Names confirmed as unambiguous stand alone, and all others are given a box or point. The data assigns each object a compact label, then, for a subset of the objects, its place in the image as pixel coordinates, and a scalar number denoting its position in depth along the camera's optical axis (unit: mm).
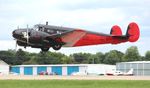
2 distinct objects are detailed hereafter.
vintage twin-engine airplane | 48125
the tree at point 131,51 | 189625
